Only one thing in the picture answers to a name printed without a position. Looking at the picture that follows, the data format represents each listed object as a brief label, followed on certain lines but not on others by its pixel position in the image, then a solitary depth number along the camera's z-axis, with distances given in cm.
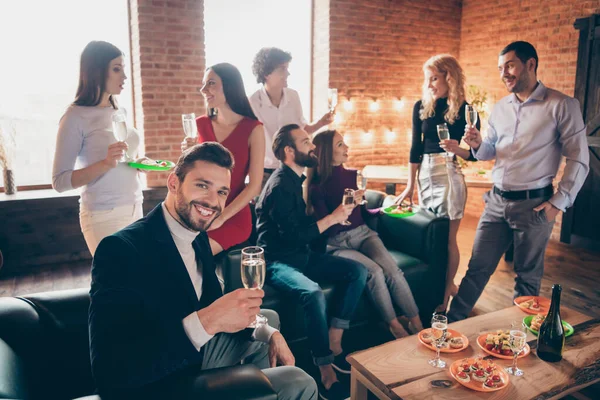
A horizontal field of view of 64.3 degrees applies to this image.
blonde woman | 327
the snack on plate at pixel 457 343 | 204
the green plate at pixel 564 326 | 214
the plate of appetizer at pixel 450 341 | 203
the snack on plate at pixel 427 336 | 207
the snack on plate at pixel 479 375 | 177
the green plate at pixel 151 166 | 238
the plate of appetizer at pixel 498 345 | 197
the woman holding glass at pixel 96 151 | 229
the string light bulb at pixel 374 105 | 611
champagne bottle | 195
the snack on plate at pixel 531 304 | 237
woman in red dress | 247
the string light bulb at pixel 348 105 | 588
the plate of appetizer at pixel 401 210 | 320
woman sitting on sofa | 297
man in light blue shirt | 269
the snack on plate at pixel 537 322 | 218
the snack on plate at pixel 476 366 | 182
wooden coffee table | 175
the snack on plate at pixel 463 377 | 178
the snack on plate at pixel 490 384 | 175
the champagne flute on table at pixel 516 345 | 186
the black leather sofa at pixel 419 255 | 319
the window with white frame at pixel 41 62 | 455
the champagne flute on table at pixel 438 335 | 193
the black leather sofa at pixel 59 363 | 133
